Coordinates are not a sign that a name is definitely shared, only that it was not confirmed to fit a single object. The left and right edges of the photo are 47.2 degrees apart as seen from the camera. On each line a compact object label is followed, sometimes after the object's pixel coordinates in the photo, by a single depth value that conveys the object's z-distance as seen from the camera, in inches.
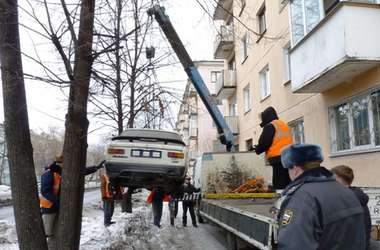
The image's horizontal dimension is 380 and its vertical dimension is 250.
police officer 94.9
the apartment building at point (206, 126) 1825.3
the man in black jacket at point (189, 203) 533.0
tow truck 209.1
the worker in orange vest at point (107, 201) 457.7
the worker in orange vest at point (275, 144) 240.2
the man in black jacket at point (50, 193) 264.4
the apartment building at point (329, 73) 355.3
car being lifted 334.0
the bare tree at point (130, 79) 251.1
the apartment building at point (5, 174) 2385.6
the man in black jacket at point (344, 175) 181.6
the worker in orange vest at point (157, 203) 485.1
